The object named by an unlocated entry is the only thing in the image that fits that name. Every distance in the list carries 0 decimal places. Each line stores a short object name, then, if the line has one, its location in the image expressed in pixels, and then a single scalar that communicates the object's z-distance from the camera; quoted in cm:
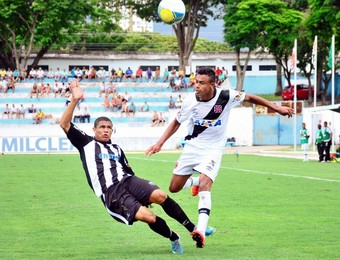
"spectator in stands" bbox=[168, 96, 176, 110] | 6456
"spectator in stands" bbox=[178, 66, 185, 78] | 6896
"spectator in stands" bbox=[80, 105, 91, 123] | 6006
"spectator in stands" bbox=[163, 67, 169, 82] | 7056
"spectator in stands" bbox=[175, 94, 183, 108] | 6476
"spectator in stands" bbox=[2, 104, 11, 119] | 6231
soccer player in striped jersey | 1095
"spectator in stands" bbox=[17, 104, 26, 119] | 6253
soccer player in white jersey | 1231
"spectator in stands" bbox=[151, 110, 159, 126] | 6047
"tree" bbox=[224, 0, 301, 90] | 7531
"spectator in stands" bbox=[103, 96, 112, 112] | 6431
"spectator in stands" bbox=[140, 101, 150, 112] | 6456
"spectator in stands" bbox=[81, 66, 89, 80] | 7062
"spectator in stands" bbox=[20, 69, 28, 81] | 6831
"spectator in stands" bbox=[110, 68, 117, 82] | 7019
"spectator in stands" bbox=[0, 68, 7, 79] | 6706
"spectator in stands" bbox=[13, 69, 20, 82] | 6801
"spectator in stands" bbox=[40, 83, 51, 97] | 6581
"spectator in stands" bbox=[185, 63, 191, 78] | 7205
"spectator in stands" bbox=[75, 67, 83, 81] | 6959
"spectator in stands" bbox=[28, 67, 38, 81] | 6838
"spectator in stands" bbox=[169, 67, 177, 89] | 6875
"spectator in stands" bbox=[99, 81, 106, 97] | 6712
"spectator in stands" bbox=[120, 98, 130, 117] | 6381
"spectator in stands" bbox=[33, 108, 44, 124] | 6153
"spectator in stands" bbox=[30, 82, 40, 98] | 6562
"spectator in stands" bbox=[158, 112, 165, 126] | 6049
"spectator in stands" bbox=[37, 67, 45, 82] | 6854
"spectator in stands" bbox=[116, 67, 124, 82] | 7056
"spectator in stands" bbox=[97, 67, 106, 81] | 7031
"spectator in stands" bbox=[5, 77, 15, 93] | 6612
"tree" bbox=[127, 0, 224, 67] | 7562
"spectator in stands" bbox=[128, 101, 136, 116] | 6406
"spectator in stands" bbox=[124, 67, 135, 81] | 7100
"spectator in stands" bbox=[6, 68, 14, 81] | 6732
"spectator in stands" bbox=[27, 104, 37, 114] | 6321
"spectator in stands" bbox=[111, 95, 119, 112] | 6431
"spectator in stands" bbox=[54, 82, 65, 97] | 6619
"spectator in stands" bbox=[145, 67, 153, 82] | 7125
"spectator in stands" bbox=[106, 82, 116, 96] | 6688
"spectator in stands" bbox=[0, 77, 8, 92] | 6588
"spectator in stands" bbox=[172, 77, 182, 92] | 6785
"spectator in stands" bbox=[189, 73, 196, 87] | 6767
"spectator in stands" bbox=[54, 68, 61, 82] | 6931
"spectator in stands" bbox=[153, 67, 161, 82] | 7100
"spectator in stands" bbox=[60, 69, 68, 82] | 6975
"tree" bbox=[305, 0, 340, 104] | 5553
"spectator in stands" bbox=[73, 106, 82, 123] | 6025
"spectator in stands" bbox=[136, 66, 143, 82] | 7112
